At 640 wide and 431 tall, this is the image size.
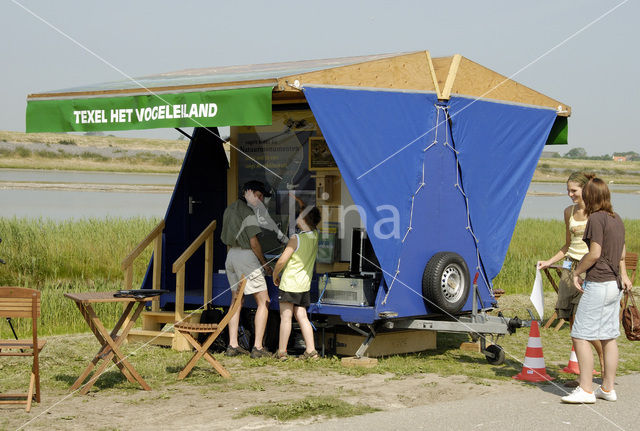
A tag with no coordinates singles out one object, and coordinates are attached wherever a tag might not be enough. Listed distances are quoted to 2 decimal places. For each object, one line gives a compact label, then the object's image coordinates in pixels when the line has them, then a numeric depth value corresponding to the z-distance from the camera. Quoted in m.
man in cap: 16.79
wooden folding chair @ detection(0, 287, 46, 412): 12.53
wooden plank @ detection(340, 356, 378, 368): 15.79
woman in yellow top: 15.42
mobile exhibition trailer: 15.70
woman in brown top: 13.14
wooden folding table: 13.65
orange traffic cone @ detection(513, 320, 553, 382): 14.77
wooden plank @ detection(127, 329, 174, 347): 17.90
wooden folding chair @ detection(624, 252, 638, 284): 21.49
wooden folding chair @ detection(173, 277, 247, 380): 14.65
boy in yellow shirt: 16.18
